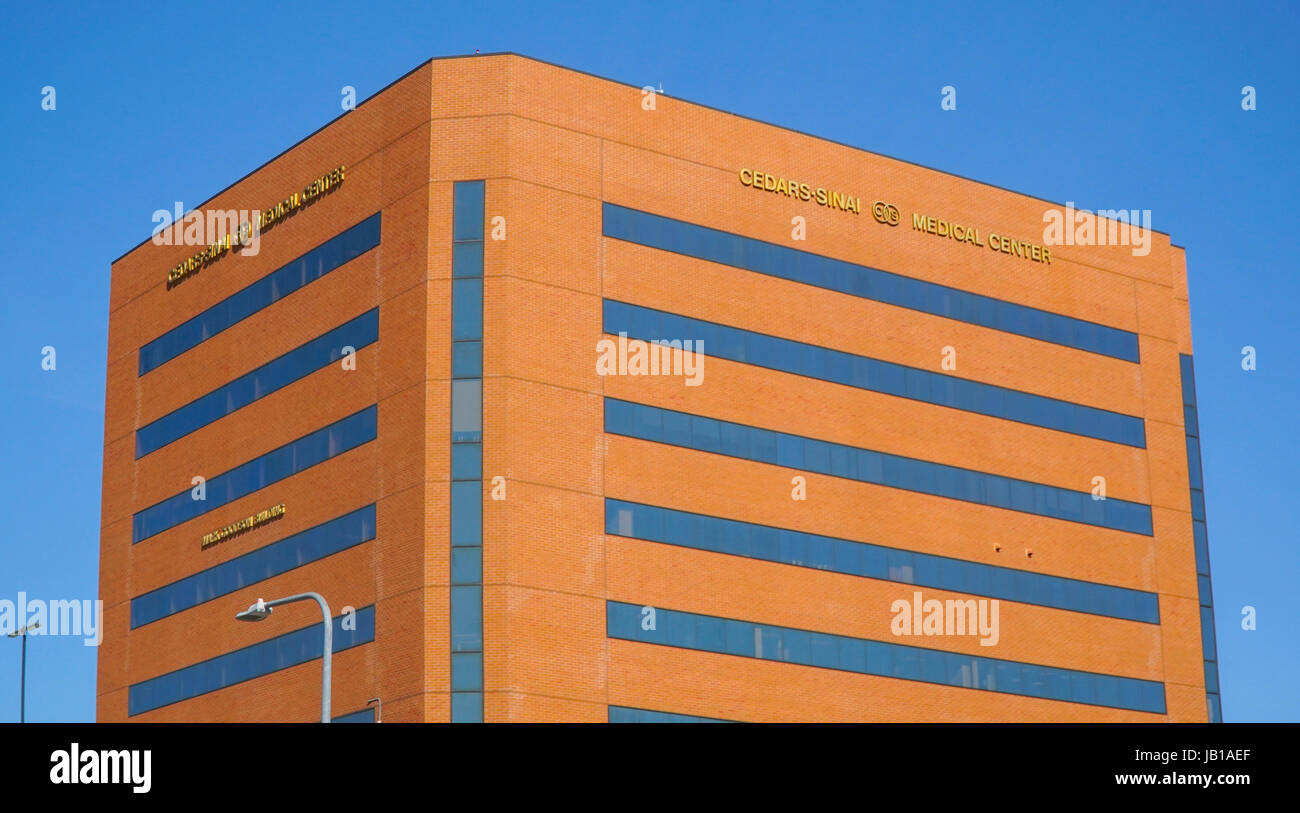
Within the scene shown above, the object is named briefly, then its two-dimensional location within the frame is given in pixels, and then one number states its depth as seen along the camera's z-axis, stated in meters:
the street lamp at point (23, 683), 95.50
